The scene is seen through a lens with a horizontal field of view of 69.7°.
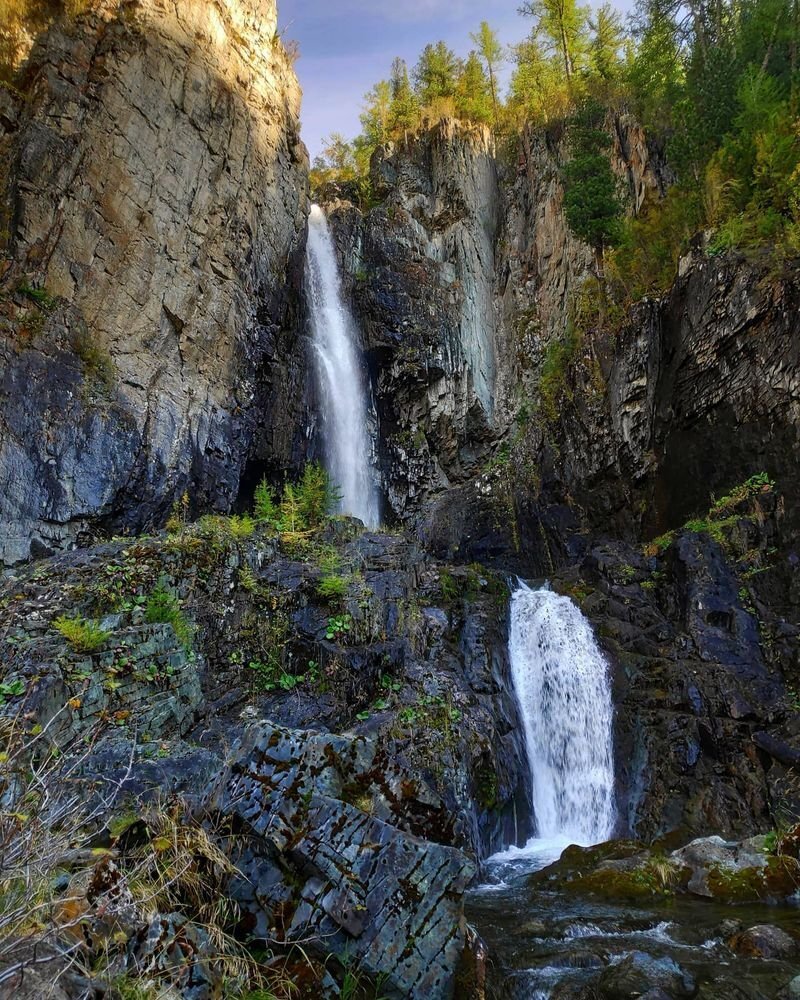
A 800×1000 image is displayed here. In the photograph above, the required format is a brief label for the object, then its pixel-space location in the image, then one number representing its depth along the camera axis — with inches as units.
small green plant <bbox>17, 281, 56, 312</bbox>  519.2
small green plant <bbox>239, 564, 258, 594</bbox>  438.3
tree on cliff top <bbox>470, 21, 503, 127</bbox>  1204.5
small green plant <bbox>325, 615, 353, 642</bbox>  424.8
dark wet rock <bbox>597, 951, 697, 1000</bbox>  178.4
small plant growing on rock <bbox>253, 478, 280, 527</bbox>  564.7
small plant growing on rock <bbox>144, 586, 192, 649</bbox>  372.8
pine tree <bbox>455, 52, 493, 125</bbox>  1067.9
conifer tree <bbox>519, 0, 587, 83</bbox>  1125.1
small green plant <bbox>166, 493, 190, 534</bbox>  582.3
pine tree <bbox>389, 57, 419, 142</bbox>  1067.9
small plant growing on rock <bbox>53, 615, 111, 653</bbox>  316.8
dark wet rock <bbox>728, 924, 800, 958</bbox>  205.6
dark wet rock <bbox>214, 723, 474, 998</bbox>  144.3
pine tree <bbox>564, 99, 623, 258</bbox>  763.4
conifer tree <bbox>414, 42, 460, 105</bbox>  1141.1
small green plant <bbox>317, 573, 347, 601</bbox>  442.6
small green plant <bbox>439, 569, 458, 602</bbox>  506.9
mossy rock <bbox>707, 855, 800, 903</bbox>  257.6
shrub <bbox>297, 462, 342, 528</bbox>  589.3
